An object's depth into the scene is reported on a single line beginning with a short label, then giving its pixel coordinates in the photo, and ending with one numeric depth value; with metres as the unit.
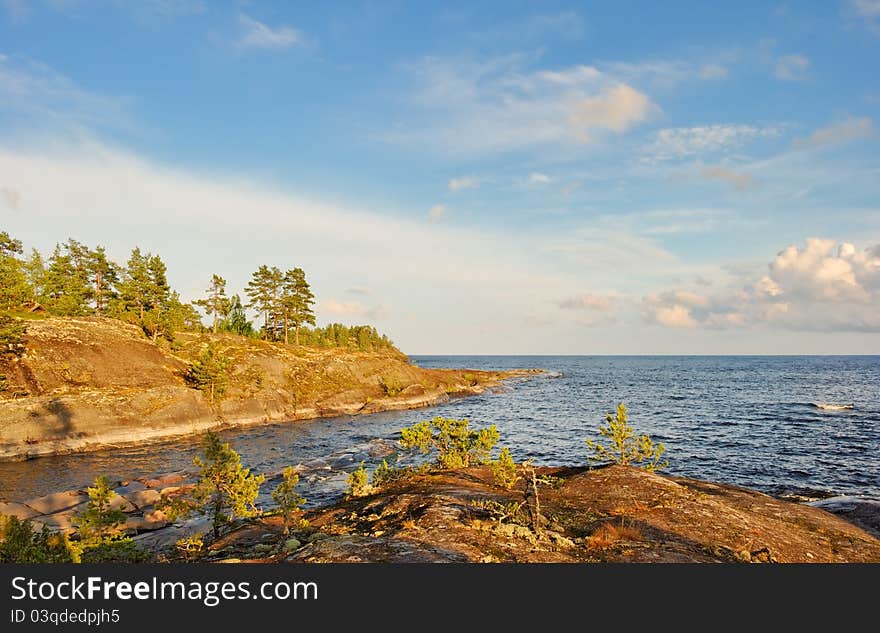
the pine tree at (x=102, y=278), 72.56
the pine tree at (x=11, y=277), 46.69
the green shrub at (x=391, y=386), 77.12
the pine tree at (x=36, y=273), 68.44
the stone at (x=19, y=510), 24.94
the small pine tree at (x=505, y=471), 19.12
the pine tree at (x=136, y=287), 69.38
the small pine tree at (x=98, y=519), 12.71
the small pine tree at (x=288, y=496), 14.72
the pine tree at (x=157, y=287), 70.45
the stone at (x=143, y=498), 28.59
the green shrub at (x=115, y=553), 12.33
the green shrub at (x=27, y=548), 11.14
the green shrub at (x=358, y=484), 20.70
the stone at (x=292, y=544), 12.34
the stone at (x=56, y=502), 26.89
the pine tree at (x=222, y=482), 17.25
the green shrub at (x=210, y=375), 54.38
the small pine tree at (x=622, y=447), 22.15
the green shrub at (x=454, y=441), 26.23
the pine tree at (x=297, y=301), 86.19
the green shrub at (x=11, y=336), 44.47
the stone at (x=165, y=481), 32.09
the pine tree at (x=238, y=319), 105.75
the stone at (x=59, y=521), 23.90
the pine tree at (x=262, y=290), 84.00
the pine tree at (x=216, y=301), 81.63
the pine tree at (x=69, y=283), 65.75
